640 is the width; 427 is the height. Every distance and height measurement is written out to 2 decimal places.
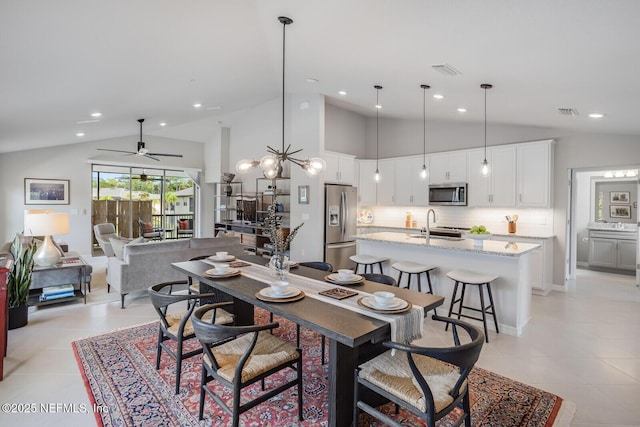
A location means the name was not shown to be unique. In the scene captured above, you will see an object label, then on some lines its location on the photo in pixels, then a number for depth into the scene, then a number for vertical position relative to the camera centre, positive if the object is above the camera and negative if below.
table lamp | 3.96 -0.27
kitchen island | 3.69 -0.68
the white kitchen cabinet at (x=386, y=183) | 7.20 +0.54
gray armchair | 6.12 -0.63
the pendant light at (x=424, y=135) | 6.18 +1.51
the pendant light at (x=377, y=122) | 5.01 +1.79
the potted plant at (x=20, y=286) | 3.64 -0.89
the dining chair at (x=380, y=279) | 3.08 -0.67
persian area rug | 2.21 -1.40
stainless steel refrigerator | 6.36 -0.31
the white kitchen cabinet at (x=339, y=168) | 6.49 +0.79
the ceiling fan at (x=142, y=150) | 7.27 +1.23
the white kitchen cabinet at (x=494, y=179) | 5.68 +0.52
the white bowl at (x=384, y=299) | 2.11 -0.58
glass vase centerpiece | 2.73 -0.35
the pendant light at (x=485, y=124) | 3.87 +1.42
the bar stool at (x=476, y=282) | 3.53 -0.79
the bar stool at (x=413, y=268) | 4.10 -0.76
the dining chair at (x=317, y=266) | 3.24 -0.64
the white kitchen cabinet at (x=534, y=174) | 5.35 +0.57
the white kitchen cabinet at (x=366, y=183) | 7.37 +0.54
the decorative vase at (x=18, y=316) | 3.65 -1.23
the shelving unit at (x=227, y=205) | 9.03 +0.04
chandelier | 3.25 +0.43
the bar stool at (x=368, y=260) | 4.61 -0.73
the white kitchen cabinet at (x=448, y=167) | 6.23 +0.79
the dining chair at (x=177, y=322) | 2.48 -0.95
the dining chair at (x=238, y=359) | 1.91 -0.97
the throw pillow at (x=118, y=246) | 4.93 -0.60
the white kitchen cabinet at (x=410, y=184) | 6.75 +0.50
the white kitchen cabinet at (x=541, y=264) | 5.29 -0.90
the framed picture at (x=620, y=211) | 6.89 -0.05
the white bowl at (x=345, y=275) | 2.82 -0.58
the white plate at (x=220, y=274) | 2.89 -0.58
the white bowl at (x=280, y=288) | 2.34 -0.57
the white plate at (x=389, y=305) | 2.09 -0.62
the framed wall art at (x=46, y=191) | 7.59 +0.33
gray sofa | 4.48 -0.78
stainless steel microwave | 6.17 +0.27
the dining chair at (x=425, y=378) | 1.65 -0.97
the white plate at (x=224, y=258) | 3.53 -0.55
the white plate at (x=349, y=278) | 2.77 -0.60
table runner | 1.94 -0.65
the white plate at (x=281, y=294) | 2.32 -0.61
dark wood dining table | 1.83 -0.67
